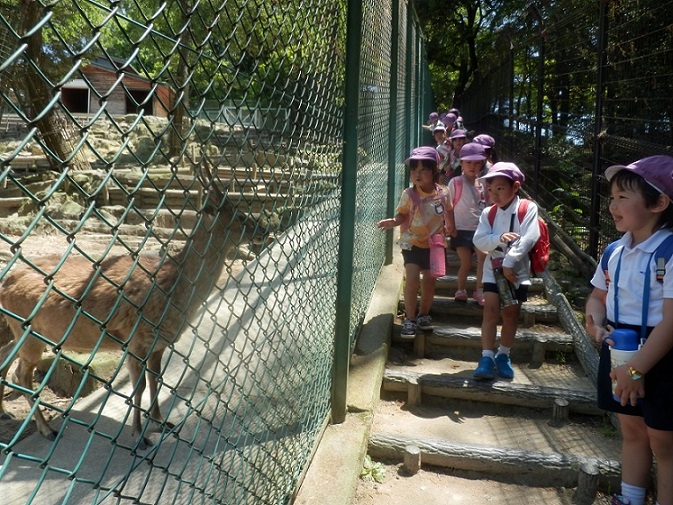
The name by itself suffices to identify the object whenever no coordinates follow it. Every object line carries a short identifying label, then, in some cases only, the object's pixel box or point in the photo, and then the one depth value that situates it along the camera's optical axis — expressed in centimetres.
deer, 367
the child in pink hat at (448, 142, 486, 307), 581
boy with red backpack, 428
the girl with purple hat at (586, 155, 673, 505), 265
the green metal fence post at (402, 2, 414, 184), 850
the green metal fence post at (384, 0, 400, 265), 638
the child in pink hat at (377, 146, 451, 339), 516
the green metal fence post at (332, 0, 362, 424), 342
